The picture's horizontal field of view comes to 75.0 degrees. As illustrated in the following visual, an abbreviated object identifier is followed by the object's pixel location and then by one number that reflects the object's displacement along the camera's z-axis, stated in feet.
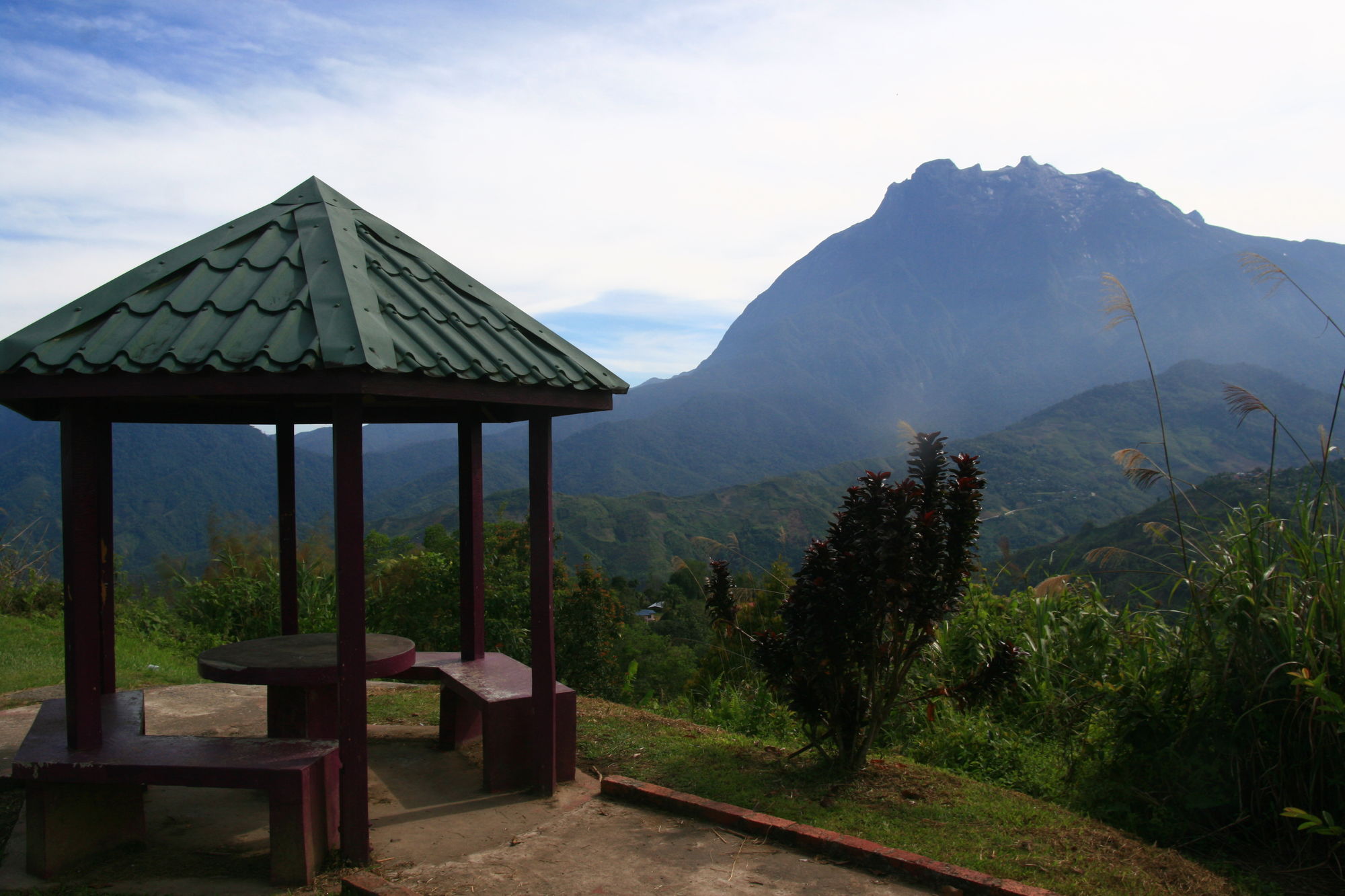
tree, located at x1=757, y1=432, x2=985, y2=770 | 14.05
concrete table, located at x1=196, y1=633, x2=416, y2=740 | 14.38
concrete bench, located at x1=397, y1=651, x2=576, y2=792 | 15.14
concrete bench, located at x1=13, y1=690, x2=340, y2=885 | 11.53
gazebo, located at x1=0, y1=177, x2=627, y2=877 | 11.32
